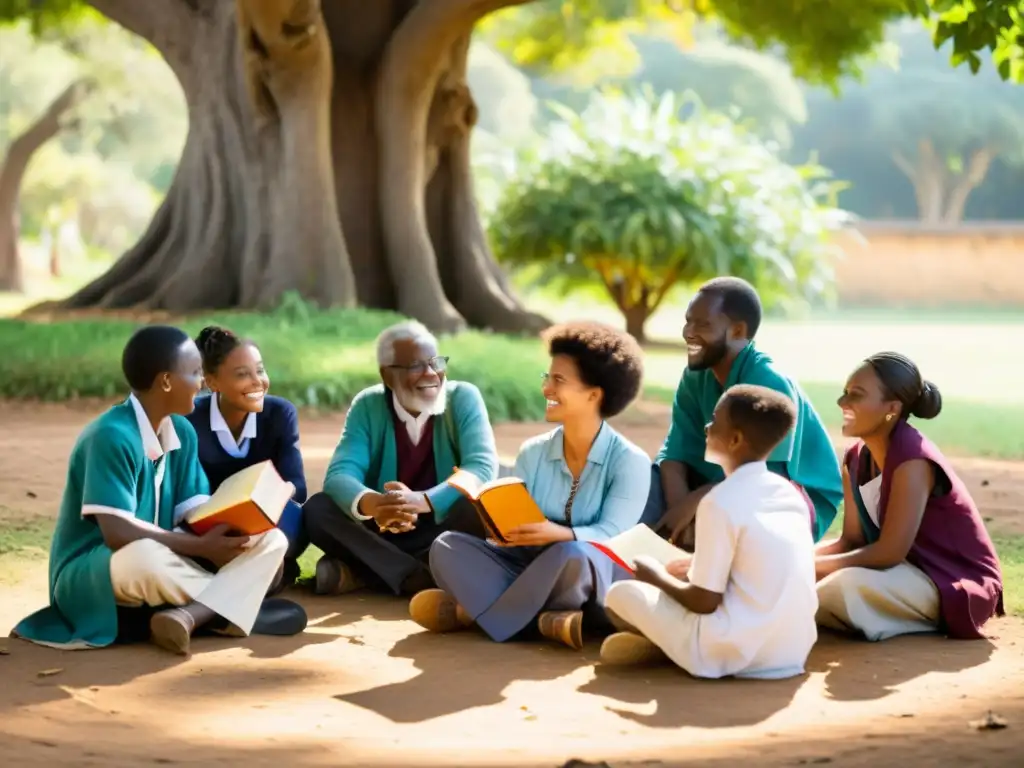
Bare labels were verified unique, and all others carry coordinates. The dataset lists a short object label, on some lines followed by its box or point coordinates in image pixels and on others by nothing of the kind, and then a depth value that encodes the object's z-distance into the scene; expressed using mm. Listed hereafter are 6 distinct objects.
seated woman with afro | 5156
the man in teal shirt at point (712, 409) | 5734
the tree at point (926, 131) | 42906
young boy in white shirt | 4559
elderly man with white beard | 5820
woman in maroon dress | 5133
